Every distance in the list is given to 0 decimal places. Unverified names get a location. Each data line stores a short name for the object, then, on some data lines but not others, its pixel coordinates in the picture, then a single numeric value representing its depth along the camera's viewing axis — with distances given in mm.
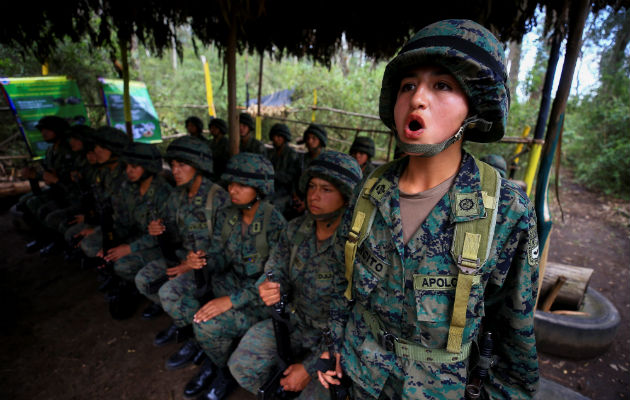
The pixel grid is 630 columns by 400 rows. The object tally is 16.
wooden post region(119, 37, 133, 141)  4715
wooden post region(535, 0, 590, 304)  2059
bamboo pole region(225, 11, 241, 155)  3678
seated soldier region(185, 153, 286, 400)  2678
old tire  3023
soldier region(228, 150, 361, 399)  2145
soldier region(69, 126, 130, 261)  4215
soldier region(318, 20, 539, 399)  1039
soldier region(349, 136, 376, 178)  5242
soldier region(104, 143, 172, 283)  3721
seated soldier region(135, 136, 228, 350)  3221
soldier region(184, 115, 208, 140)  6992
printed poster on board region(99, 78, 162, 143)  6918
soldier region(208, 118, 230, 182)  6464
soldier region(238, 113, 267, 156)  6297
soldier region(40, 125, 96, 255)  5109
